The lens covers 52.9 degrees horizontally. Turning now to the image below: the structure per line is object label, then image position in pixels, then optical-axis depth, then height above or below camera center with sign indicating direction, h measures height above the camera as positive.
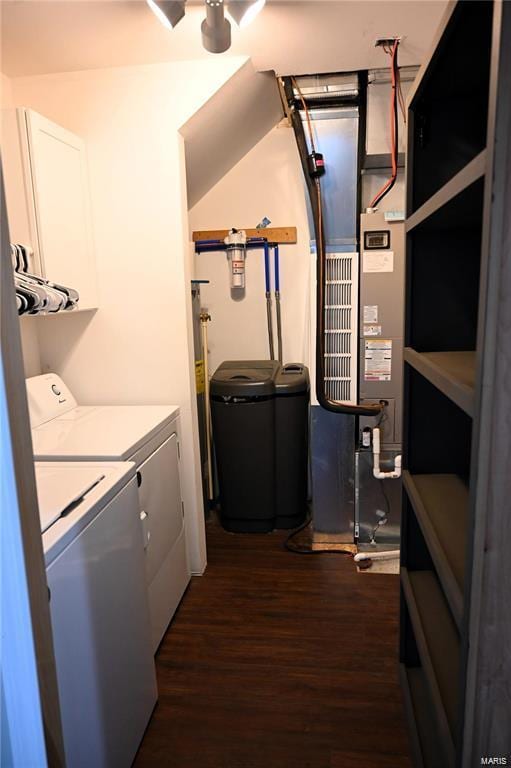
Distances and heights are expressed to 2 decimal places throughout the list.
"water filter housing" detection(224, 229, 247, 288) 3.17 +0.32
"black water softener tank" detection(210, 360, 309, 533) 2.89 -0.80
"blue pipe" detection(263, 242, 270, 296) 3.25 +0.24
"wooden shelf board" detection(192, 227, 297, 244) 3.27 +0.44
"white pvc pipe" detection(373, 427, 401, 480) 2.65 -0.85
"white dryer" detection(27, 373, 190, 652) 1.90 -0.52
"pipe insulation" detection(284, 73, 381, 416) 2.50 +0.14
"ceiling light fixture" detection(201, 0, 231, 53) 1.67 +0.94
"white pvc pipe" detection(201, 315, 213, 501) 3.22 -0.60
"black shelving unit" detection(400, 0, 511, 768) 0.78 -0.18
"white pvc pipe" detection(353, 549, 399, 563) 2.68 -1.32
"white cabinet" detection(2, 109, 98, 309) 1.93 +0.46
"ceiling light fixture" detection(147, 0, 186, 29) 1.61 +0.94
